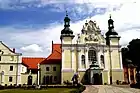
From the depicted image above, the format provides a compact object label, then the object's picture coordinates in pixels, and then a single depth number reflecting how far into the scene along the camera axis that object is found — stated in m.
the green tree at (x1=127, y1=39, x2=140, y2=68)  49.46
